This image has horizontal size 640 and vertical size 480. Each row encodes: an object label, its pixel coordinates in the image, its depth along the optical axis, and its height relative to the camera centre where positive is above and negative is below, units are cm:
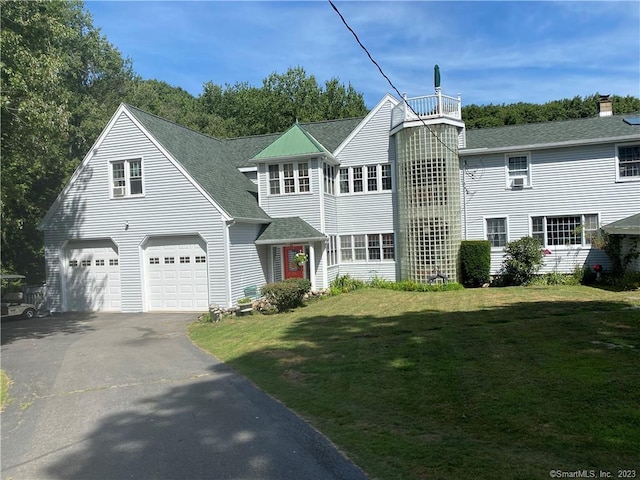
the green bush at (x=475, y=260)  2006 -86
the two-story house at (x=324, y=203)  1836 +188
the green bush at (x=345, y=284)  2075 -174
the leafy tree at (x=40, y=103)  1305 +554
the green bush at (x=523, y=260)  1964 -89
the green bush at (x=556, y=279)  1947 -177
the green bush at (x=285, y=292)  1595 -151
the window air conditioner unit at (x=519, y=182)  2072 +256
